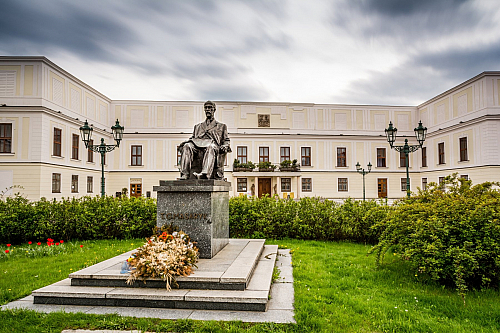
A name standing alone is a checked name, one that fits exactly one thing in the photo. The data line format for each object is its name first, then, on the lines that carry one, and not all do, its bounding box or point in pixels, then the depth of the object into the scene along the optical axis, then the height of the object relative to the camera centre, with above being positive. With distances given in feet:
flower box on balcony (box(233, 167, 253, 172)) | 99.86 +5.18
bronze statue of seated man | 20.85 +2.43
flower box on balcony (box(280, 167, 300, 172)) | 101.52 +5.14
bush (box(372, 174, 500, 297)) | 14.42 -2.64
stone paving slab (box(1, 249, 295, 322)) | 12.37 -5.04
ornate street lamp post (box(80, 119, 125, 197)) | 44.07 +7.43
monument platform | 13.24 -4.55
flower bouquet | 14.17 -3.37
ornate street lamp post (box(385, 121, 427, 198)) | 43.60 +7.03
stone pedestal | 18.51 -1.35
